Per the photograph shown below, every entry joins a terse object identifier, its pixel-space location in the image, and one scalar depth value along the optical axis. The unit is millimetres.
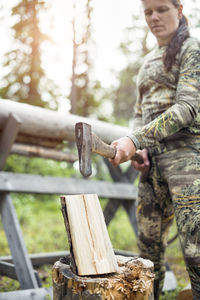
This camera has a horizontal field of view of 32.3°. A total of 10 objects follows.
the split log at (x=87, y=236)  1885
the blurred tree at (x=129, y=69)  9109
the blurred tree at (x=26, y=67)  7373
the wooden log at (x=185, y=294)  3219
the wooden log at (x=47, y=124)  3436
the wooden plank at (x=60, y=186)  3659
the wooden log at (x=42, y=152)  3968
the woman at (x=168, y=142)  2281
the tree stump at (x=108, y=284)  1722
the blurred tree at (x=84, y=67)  6504
